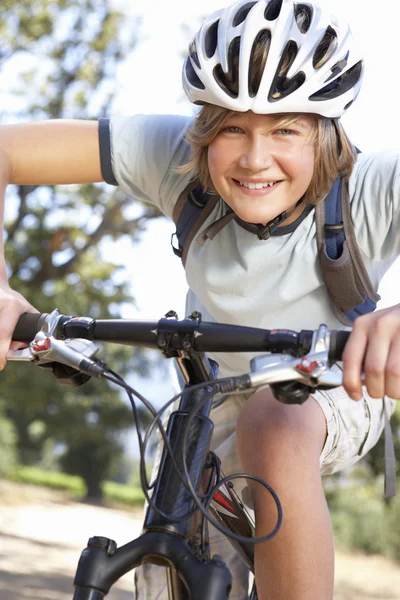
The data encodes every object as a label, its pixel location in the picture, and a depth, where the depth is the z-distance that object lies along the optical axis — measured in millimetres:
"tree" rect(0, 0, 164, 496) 13359
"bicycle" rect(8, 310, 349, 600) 1512
